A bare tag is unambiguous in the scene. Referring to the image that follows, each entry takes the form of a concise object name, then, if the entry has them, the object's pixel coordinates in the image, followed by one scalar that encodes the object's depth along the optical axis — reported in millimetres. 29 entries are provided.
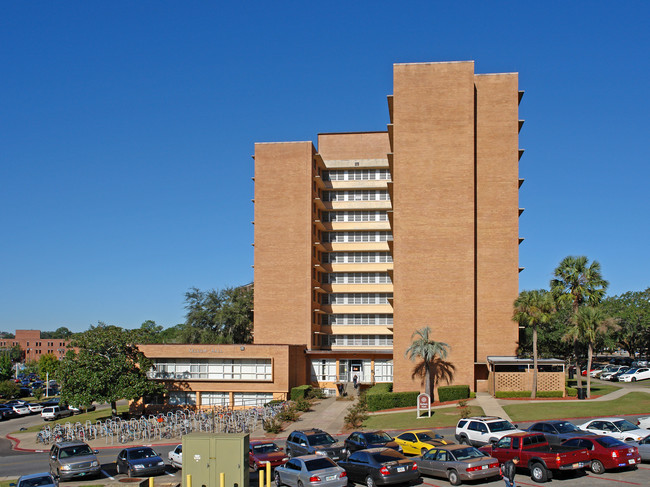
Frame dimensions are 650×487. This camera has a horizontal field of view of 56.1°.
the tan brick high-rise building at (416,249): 57031
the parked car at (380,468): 23391
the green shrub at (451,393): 53062
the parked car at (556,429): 28516
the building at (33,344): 187375
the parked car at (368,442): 29416
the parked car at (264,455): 27719
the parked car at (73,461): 28219
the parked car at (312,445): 29136
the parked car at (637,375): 66750
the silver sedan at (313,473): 22250
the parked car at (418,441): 28891
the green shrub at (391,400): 50344
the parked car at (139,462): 27953
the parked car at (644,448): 26109
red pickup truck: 23312
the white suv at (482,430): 31156
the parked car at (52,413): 64500
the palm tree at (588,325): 51656
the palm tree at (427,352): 53375
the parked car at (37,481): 22625
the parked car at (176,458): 29828
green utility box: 19656
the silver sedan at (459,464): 23522
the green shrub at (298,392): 59656
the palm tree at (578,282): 54562
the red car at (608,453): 24047
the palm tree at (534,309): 50719
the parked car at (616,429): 28609
